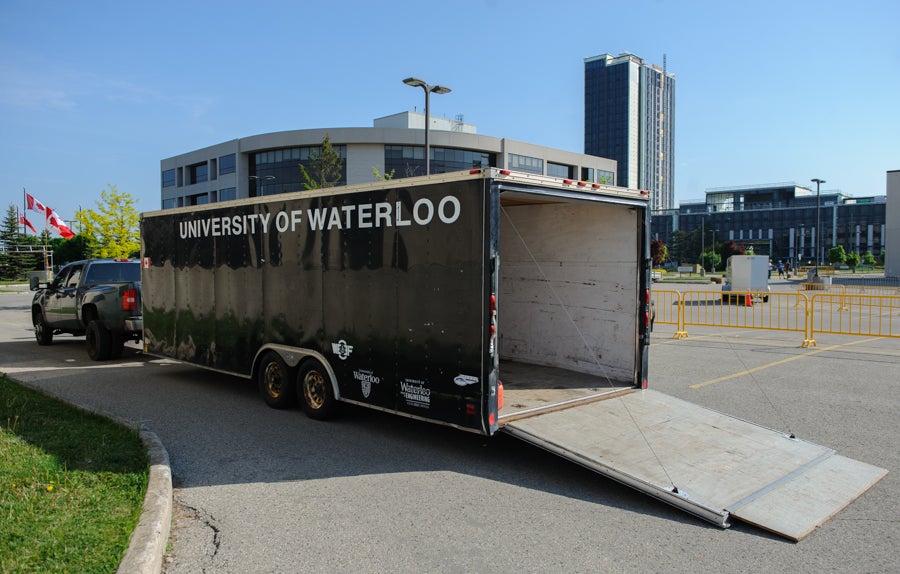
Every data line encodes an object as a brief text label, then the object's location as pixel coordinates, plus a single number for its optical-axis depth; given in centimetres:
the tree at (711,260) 8700
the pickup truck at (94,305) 1278
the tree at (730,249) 8248
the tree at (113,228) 3133
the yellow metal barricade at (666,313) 2120
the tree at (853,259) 8489
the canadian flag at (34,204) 4317
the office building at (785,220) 14325
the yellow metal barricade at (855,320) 1780
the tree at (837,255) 8719
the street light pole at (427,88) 1922
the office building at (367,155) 7044
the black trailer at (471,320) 586
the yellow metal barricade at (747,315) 1933
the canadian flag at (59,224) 3653
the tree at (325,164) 2385
